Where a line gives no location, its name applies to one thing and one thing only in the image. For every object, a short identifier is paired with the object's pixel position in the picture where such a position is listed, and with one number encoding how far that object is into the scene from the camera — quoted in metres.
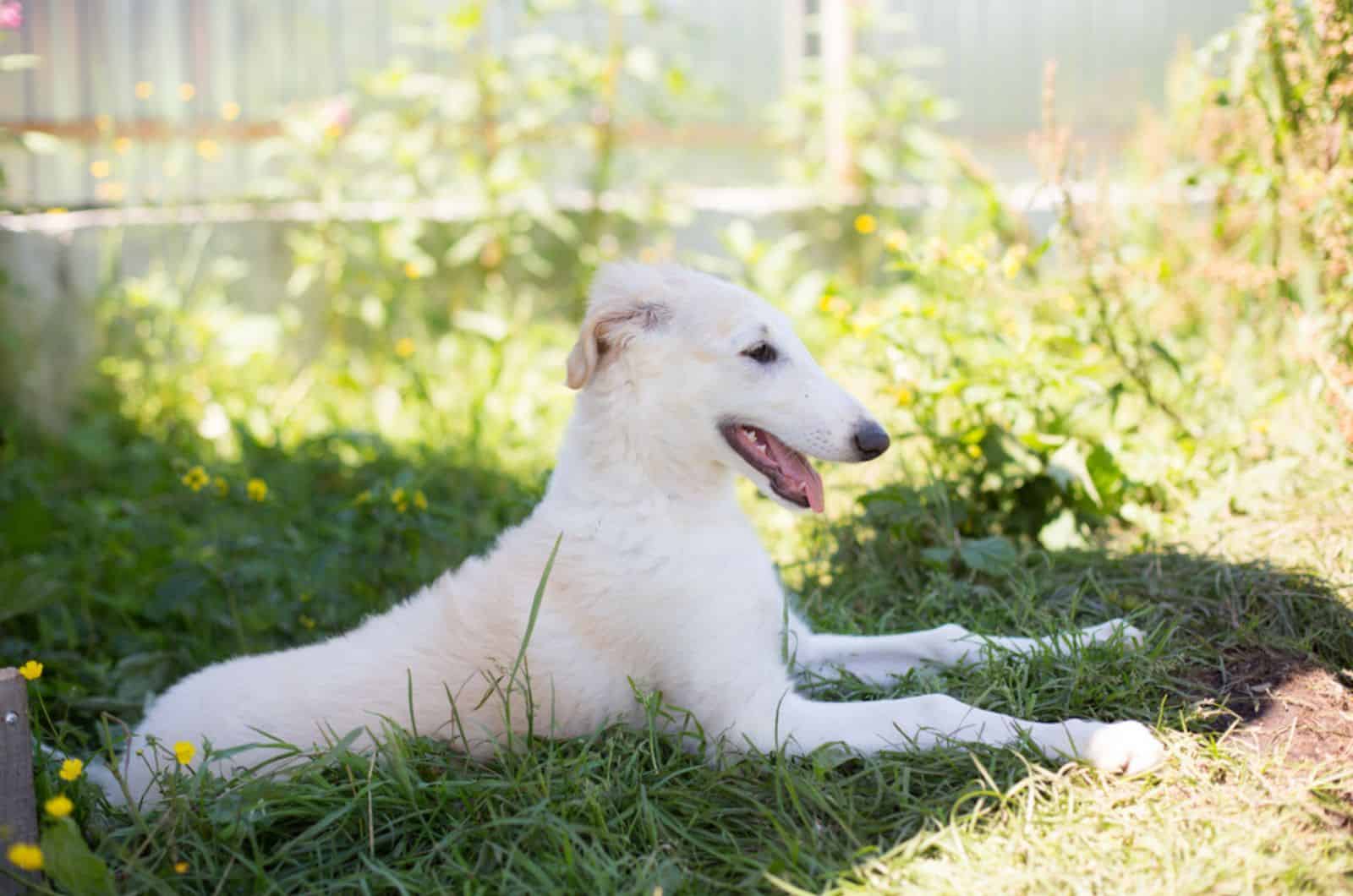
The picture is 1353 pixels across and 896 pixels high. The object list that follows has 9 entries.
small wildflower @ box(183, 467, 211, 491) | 3.45
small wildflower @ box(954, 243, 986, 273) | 3.51
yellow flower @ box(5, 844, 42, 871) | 1.72
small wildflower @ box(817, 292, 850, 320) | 3.74
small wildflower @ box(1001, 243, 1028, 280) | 3.55
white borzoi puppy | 2.28
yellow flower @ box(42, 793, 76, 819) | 1.76
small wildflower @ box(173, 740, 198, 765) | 2.01
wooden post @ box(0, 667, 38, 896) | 1.88
